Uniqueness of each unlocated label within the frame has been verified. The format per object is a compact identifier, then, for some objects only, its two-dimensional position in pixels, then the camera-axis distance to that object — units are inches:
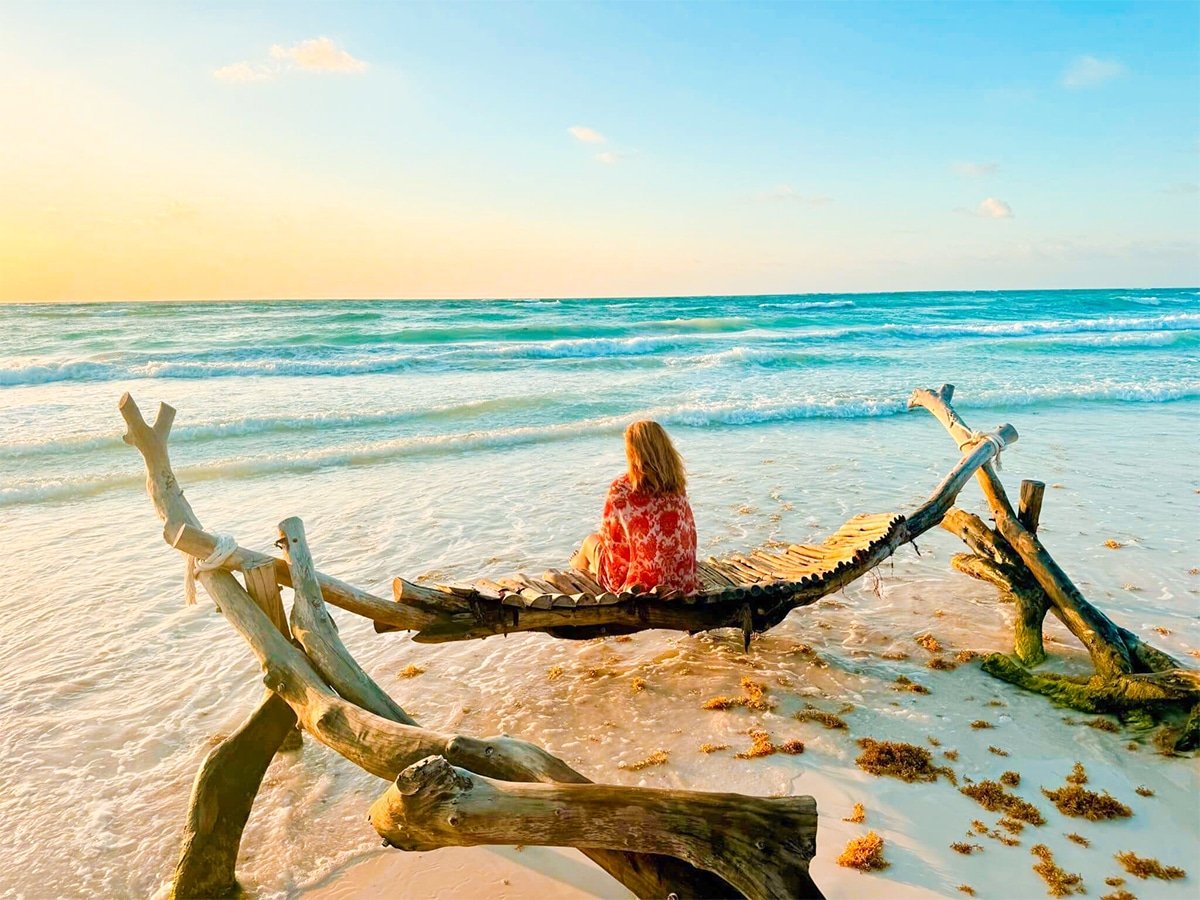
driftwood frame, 87.4
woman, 180.2
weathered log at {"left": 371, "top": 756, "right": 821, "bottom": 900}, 86.7
